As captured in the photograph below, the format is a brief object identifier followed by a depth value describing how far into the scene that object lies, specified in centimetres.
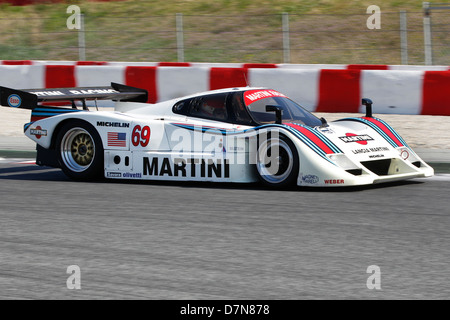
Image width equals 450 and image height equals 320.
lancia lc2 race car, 1480
